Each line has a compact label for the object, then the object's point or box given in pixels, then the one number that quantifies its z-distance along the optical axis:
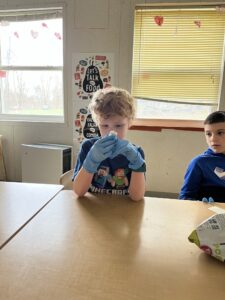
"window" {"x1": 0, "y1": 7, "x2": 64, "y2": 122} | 2.46
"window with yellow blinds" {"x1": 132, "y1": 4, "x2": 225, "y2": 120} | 2.16
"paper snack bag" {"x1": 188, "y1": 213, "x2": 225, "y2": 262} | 0.56
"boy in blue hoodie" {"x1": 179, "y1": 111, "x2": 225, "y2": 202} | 1.24
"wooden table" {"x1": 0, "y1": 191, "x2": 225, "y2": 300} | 0.46
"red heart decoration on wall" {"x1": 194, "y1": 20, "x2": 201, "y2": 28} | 2.15
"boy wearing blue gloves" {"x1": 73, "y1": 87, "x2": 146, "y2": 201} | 0.86
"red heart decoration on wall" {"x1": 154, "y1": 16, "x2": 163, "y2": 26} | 2.20
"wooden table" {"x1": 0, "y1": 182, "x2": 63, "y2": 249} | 0.69
